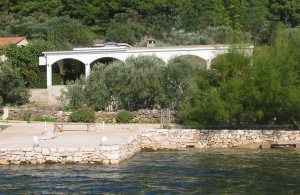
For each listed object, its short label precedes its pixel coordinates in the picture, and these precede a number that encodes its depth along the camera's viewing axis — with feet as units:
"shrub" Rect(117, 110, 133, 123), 116.06
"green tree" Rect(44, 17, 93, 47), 210.79
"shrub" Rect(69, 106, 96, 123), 116.47
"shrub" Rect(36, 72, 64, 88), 154.71
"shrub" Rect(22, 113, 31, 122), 122.47
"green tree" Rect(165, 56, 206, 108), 121.60
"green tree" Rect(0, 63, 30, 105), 139.74
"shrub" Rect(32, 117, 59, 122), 120.80
